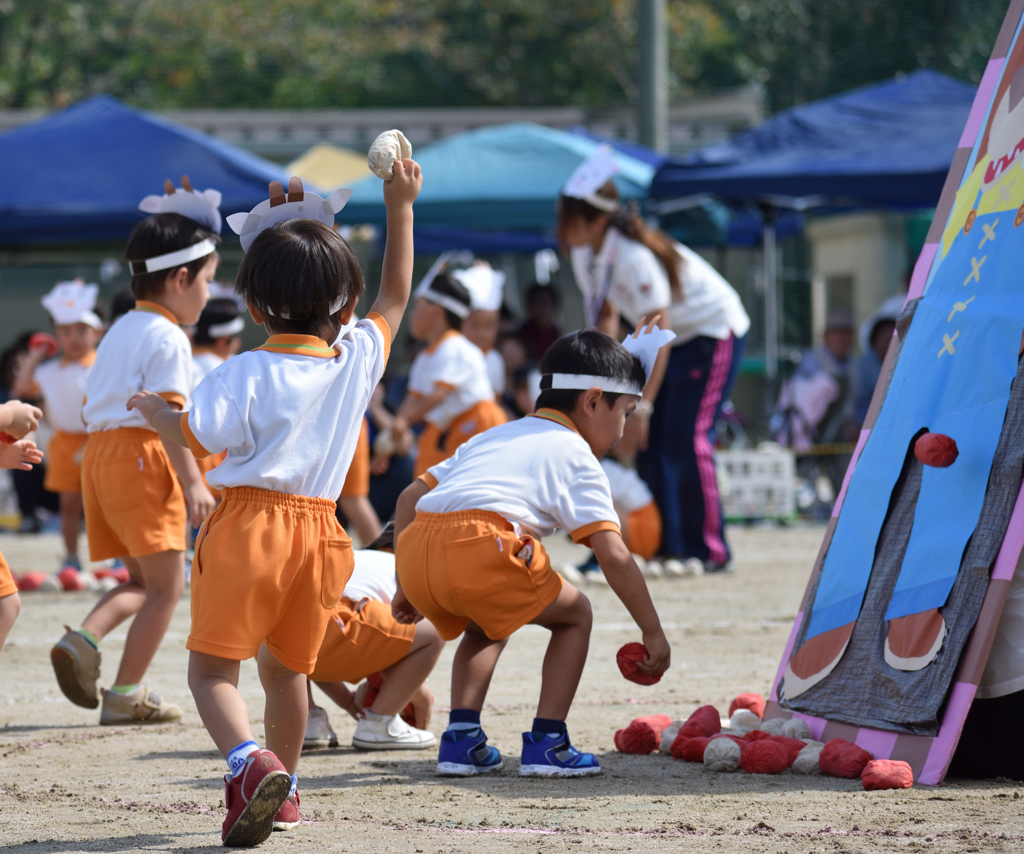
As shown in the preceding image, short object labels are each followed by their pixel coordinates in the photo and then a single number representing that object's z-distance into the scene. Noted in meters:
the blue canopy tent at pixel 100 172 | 21.08
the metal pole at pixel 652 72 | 27.55
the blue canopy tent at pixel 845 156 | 19.98
